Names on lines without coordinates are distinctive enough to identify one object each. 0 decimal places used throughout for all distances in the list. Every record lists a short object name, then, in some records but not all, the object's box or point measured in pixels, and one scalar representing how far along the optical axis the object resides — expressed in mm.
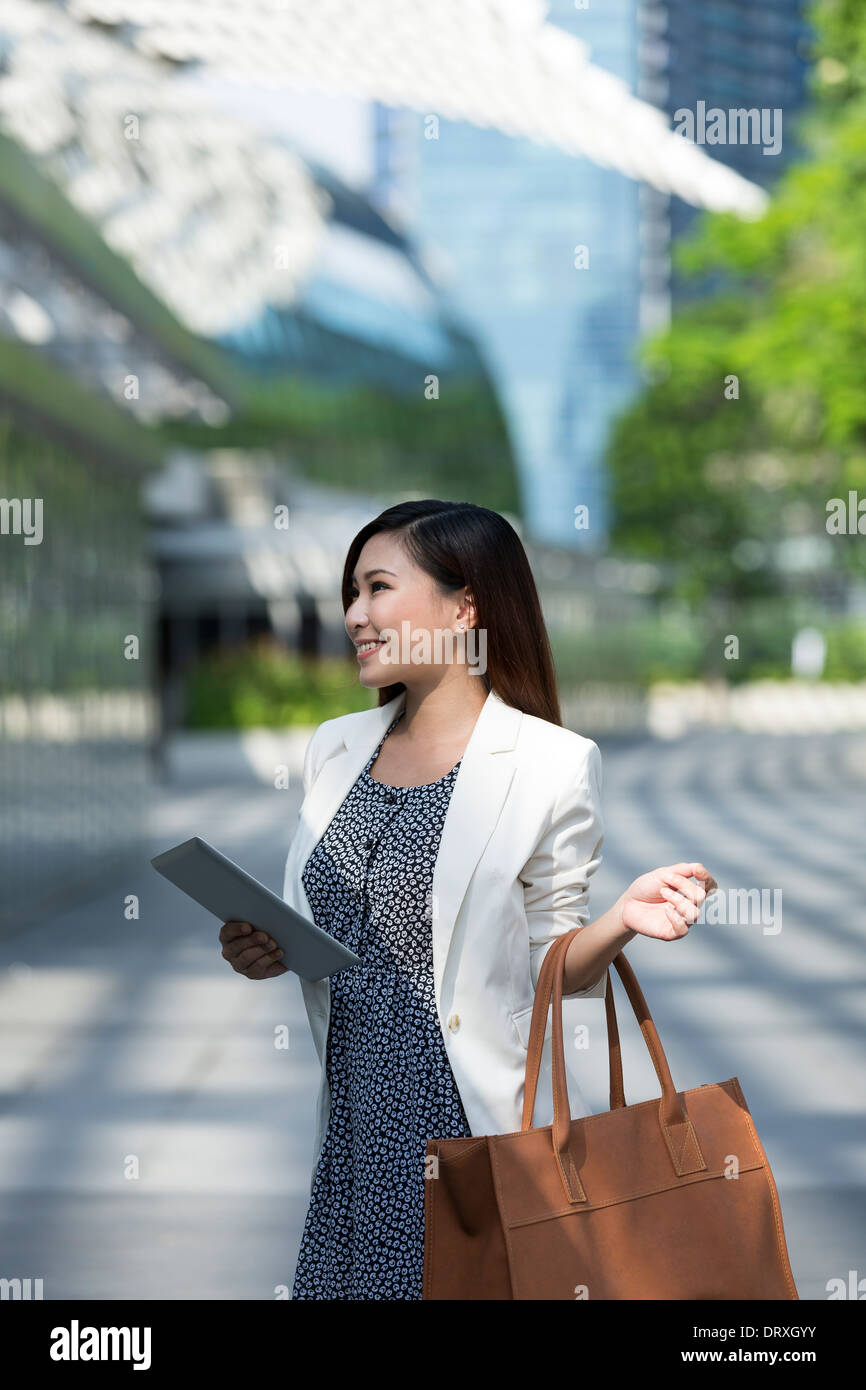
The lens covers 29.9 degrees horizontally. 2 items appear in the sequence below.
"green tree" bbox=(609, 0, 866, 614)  17094
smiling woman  2516
